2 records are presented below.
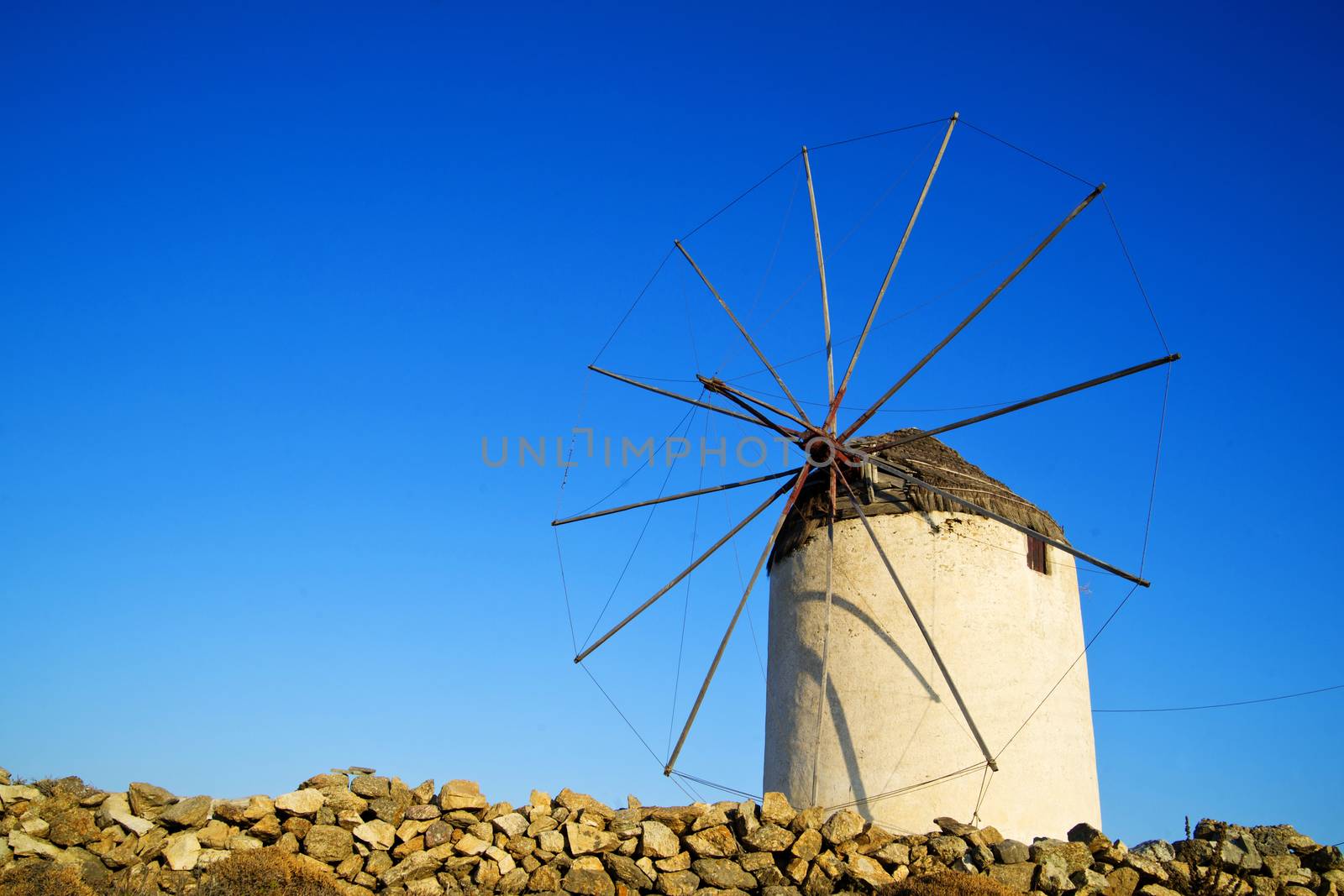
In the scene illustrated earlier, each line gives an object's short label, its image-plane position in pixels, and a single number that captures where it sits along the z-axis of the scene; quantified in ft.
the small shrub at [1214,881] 30.22
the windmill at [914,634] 35.81
